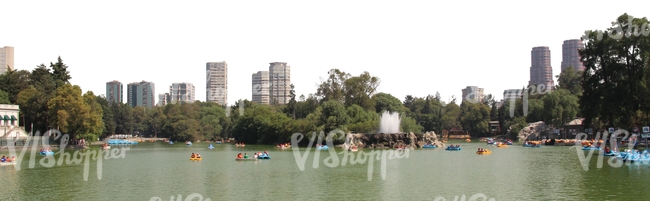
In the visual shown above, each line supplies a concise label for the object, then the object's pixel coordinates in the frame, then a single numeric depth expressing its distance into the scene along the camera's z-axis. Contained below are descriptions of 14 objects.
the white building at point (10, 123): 81.88
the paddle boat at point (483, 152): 67.56
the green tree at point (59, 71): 100.12
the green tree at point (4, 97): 88.25
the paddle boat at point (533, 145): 87.43
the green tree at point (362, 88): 98.50
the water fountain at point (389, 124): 87.00
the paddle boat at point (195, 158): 60.31
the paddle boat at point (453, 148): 77.28
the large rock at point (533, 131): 114.44
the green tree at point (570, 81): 132.38
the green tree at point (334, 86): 99.62
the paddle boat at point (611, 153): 54.69
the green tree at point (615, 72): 58.34
